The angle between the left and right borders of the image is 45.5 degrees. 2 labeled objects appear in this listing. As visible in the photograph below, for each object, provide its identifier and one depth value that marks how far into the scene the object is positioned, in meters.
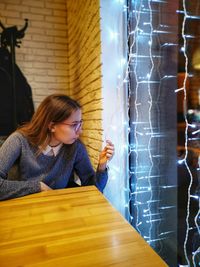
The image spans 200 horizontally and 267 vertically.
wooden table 0.55
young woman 1.26
